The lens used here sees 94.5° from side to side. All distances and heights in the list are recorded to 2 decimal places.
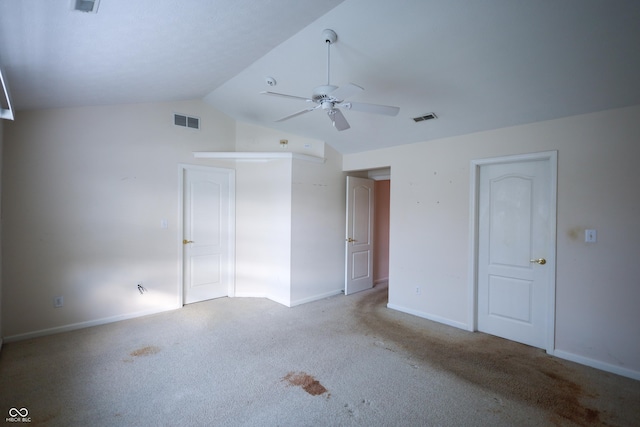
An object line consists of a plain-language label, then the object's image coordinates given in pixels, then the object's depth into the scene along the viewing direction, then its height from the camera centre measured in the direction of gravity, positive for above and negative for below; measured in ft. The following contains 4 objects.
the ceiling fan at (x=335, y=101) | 6.88 +2.70
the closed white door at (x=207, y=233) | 14.20 -1.23
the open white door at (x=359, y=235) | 16.39 -1.44
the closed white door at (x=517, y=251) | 10.14 -1.44
